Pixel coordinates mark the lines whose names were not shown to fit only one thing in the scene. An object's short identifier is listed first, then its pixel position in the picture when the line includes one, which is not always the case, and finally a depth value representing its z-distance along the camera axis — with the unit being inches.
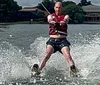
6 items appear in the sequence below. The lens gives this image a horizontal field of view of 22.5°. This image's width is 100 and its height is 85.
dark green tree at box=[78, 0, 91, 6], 4292.4
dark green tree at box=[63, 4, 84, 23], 3028.1
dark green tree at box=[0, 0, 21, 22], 2617.5
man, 256.8
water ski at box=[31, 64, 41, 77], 252.9
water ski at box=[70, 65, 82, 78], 248.9
